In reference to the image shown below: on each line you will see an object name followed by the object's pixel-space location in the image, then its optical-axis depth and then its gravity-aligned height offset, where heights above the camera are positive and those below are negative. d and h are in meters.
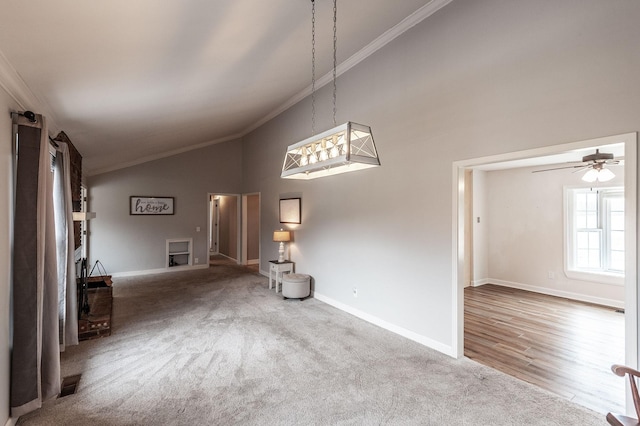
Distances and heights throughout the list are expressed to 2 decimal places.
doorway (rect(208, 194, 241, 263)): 8.97 -0.42
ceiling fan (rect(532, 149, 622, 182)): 3.87 +0.71
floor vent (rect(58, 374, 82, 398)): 2.47 -1.46
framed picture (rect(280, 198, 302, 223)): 5.78 +0.08
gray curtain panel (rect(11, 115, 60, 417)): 2.08 -0.35
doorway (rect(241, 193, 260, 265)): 8.67 -0.44
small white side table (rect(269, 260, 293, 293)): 5.74 -1.06
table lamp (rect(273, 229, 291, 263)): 5.88 -0.46
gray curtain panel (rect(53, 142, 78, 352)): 2.98 -0.28
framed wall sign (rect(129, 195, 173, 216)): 7.25 +0.21
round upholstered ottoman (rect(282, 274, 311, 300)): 5.11 -1.23
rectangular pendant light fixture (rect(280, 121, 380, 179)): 2.21 +0.50
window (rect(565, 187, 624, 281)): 5.19 -0.29
